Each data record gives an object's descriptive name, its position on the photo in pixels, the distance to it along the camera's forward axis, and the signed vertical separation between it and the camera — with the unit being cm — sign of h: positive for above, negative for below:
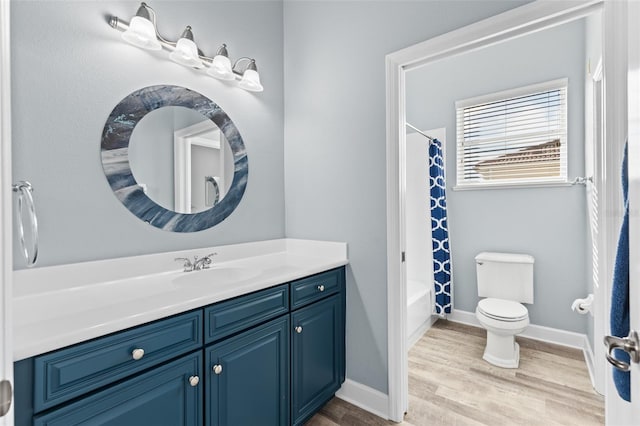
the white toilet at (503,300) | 227 -75
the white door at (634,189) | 58 +4
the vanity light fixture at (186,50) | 141 +85
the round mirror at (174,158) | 146 +30
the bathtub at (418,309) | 262 -88
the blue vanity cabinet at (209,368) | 85 -56
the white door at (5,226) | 46 -2
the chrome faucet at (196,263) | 165 -28
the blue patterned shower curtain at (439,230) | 286 -17
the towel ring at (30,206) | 97 +2
